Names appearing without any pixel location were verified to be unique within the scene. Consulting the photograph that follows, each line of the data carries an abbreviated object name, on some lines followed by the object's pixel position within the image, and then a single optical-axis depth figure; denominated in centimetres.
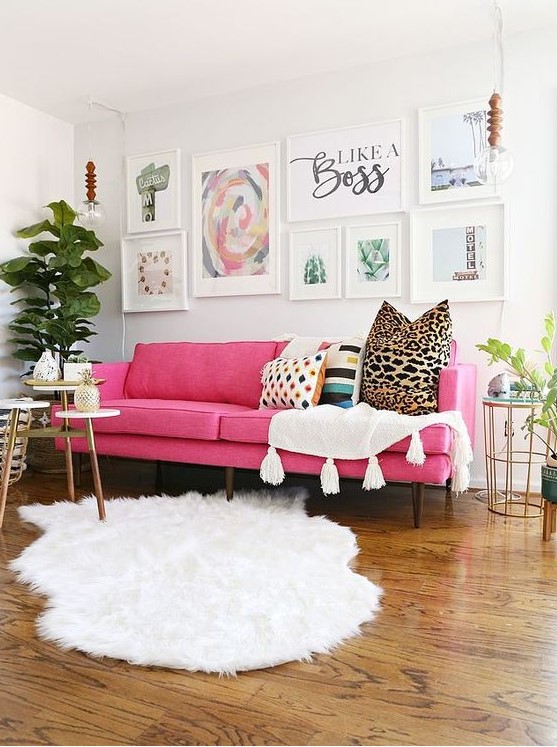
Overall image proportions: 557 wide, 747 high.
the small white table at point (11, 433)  279
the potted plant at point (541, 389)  258
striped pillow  335
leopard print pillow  308
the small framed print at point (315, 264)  405
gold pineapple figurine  298
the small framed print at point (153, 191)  459
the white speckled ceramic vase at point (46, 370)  309
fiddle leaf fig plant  425
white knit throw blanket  277
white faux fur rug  162
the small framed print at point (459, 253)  362
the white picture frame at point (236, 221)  424
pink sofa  282
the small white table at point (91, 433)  286
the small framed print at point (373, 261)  390
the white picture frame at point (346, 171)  388
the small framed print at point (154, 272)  457
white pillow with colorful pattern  330
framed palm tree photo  365
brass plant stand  311
